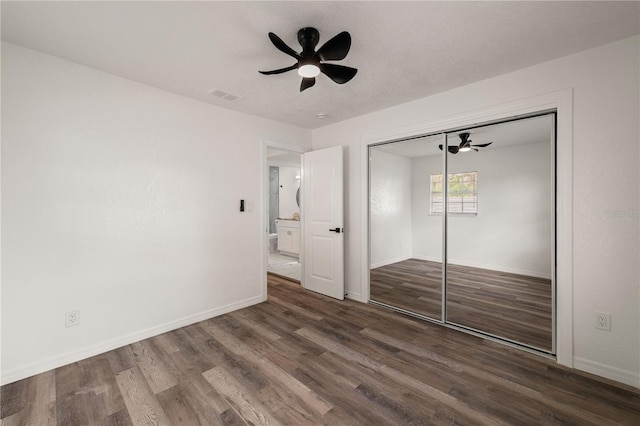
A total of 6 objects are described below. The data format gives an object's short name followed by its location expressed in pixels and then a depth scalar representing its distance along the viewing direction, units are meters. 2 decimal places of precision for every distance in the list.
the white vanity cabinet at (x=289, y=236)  6.74
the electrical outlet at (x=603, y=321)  2.13
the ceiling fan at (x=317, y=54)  1.79
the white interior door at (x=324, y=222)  3.87
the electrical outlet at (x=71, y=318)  2.37
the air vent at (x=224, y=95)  2.92
